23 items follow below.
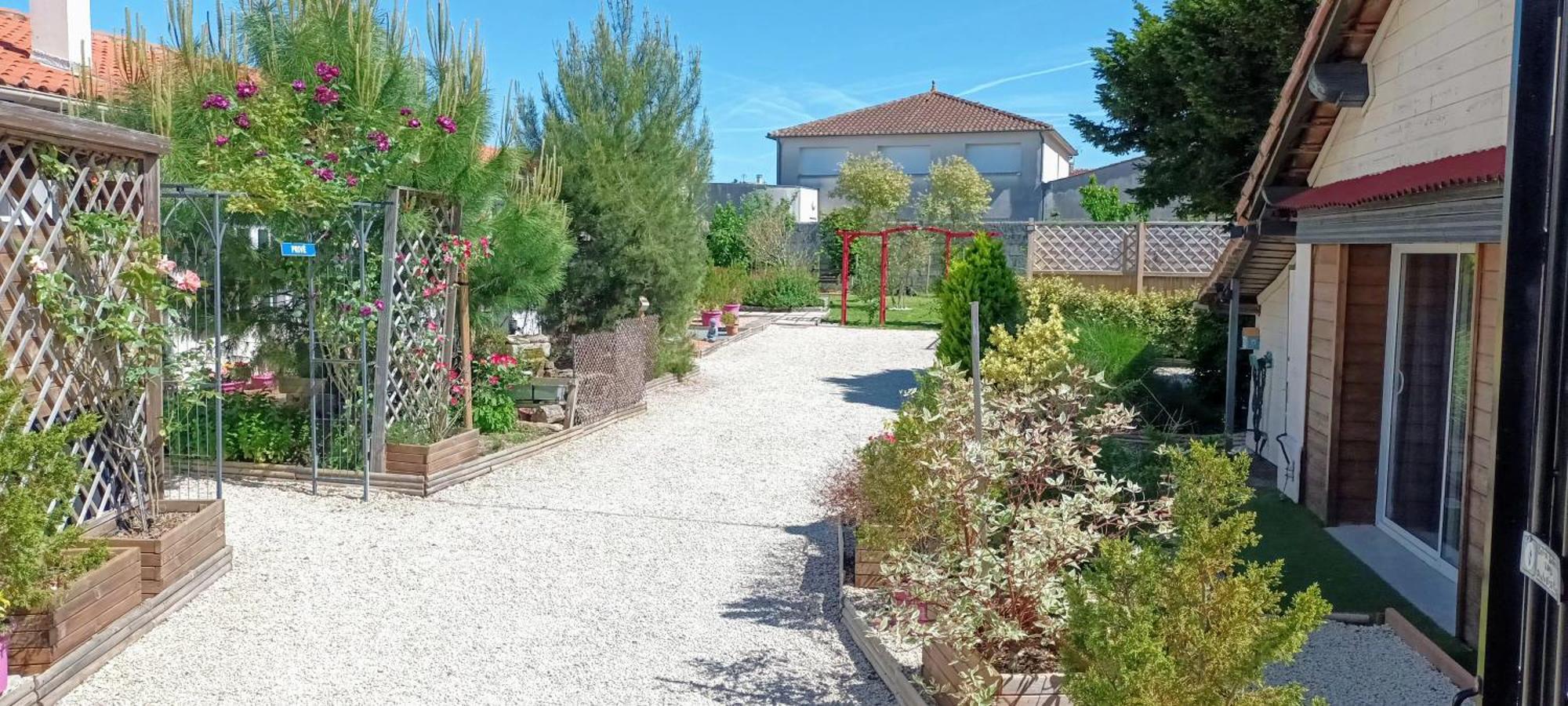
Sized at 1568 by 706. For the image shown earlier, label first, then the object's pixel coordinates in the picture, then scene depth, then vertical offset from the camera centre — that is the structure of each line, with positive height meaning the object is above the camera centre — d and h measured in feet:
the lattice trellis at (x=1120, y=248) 73.92 +2.15
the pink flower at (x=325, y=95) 27.17 +4.25
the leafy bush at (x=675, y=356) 48.52 -3.53
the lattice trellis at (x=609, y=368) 37.70 -3.23
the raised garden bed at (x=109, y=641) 14.32 -5.29
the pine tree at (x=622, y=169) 44.01 +4.20
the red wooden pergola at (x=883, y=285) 76.69 -0.51
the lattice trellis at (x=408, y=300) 27.76 -0.71
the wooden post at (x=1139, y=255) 74.64 +1.66
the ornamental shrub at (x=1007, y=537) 13.55 -3.30
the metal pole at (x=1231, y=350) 32.12 -1.97
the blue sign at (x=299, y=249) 24.73 +0.48
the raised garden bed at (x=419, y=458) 27.68 -4.58
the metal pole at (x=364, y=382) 26.78 -2.64
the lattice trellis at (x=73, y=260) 16.51 +0.13
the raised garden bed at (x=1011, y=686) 13.07 -4.78
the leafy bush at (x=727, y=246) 93.66 +2.48
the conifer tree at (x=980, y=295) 42.37 -0.63
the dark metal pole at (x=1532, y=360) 5.95 -0.41
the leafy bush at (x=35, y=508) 13.50 -2.93
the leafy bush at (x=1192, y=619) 9.72 -3.06
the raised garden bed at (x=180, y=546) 17.78 -4.58
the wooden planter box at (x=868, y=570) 19.97 -5.20
